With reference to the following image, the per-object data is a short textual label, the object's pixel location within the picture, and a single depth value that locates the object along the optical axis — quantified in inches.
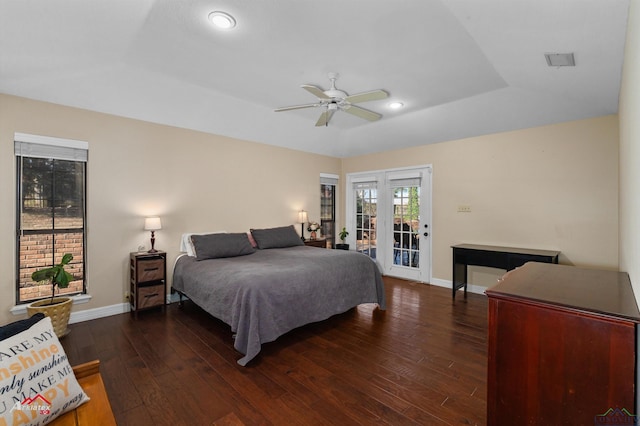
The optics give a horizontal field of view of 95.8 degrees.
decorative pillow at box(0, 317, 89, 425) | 38.5
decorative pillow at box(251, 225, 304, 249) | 179.2
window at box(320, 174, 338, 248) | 243.6
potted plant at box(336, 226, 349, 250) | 237.4
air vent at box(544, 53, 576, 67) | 90.2
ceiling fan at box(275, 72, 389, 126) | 111.4
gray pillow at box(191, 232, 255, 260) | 146.7
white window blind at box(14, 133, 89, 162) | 119.2
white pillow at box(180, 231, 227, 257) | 156.6
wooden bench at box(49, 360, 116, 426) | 44.4
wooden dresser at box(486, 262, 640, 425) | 47.3
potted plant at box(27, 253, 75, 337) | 110.1
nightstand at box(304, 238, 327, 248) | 211.8
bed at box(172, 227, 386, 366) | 99.4
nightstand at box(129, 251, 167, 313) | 137.0
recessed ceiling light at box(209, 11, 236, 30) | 86.2
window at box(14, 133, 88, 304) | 120.9
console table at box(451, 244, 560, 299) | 141.7
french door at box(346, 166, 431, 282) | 202.8
